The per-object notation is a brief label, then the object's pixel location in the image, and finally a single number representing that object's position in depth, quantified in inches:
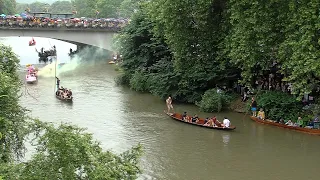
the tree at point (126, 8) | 3043.8
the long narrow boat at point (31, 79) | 1456.2
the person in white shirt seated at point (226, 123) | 902.4
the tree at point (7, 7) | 3552.7
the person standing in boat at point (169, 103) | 1078.1
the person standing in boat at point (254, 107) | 1001.2
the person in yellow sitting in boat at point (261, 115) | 967.0
